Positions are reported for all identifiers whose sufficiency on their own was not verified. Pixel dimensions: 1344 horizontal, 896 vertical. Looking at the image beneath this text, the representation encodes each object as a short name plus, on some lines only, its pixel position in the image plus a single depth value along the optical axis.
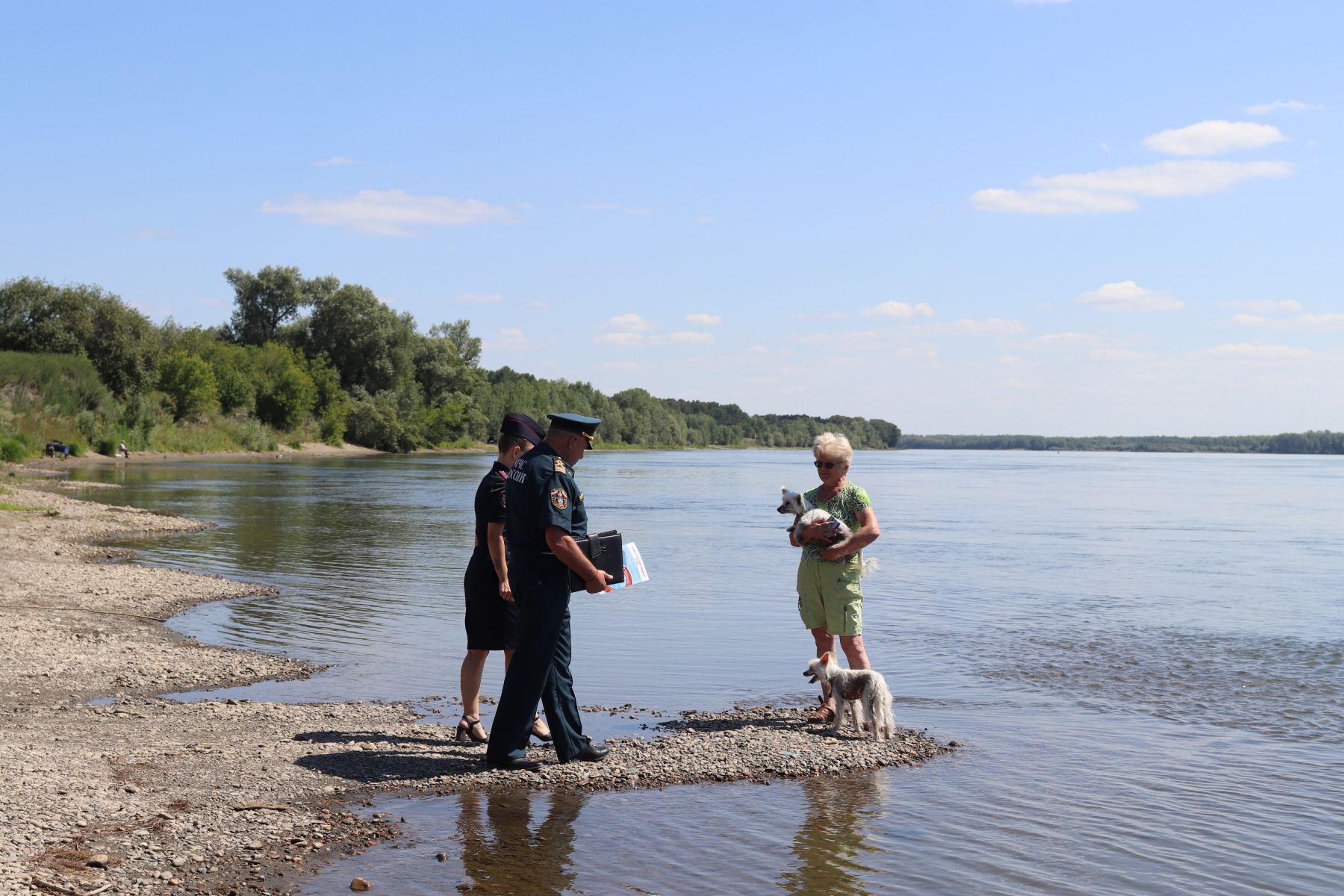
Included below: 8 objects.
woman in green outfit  8.45
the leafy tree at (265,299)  110.12
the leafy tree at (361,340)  105.00
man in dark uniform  7.20
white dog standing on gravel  8.45
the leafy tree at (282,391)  91.75
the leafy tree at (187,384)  76.56
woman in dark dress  7.98
